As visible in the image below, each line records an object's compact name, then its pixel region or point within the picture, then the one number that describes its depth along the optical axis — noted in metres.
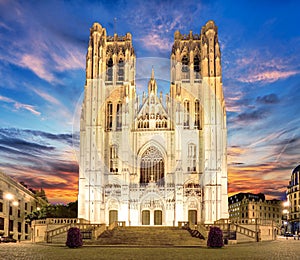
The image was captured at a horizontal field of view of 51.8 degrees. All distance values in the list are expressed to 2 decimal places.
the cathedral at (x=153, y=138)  40.38
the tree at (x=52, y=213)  42.62
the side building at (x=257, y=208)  75.69
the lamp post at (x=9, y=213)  41.45
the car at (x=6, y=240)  30.28
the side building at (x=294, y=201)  64.30
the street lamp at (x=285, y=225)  62.60
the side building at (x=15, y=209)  39.98
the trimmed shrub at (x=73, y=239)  22.06
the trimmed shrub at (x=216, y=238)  22.28
